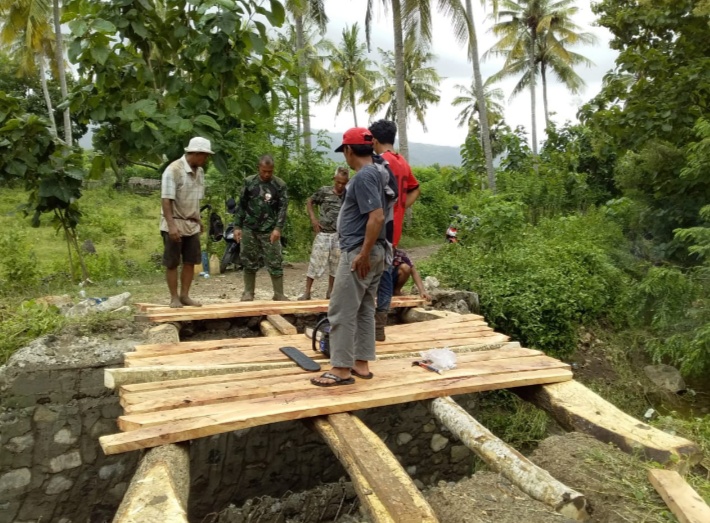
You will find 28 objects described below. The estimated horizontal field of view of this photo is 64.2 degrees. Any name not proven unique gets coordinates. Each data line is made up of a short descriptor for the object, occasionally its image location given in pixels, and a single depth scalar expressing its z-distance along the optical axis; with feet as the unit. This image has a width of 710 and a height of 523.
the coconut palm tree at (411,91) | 100.28
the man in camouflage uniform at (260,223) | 20.34
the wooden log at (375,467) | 8.05
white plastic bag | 13.04
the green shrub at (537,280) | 25.12
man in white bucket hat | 16.80
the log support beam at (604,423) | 9.91
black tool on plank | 12.55
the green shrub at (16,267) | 28.81
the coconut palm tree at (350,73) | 97.86
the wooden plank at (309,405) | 8.91
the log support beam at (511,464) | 8.34
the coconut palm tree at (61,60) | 58.75
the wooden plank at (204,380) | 10.91
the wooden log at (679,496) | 7.77
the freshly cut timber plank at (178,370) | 11.33
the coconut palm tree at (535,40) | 84.02
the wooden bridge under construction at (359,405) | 8.34
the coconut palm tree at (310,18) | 63.10
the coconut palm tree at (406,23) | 51.90
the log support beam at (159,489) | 7.40
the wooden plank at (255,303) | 16.60
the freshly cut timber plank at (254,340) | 13.43
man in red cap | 11.00
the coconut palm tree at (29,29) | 60.13
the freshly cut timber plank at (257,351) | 12.77
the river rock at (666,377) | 26.45
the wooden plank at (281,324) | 15.98
